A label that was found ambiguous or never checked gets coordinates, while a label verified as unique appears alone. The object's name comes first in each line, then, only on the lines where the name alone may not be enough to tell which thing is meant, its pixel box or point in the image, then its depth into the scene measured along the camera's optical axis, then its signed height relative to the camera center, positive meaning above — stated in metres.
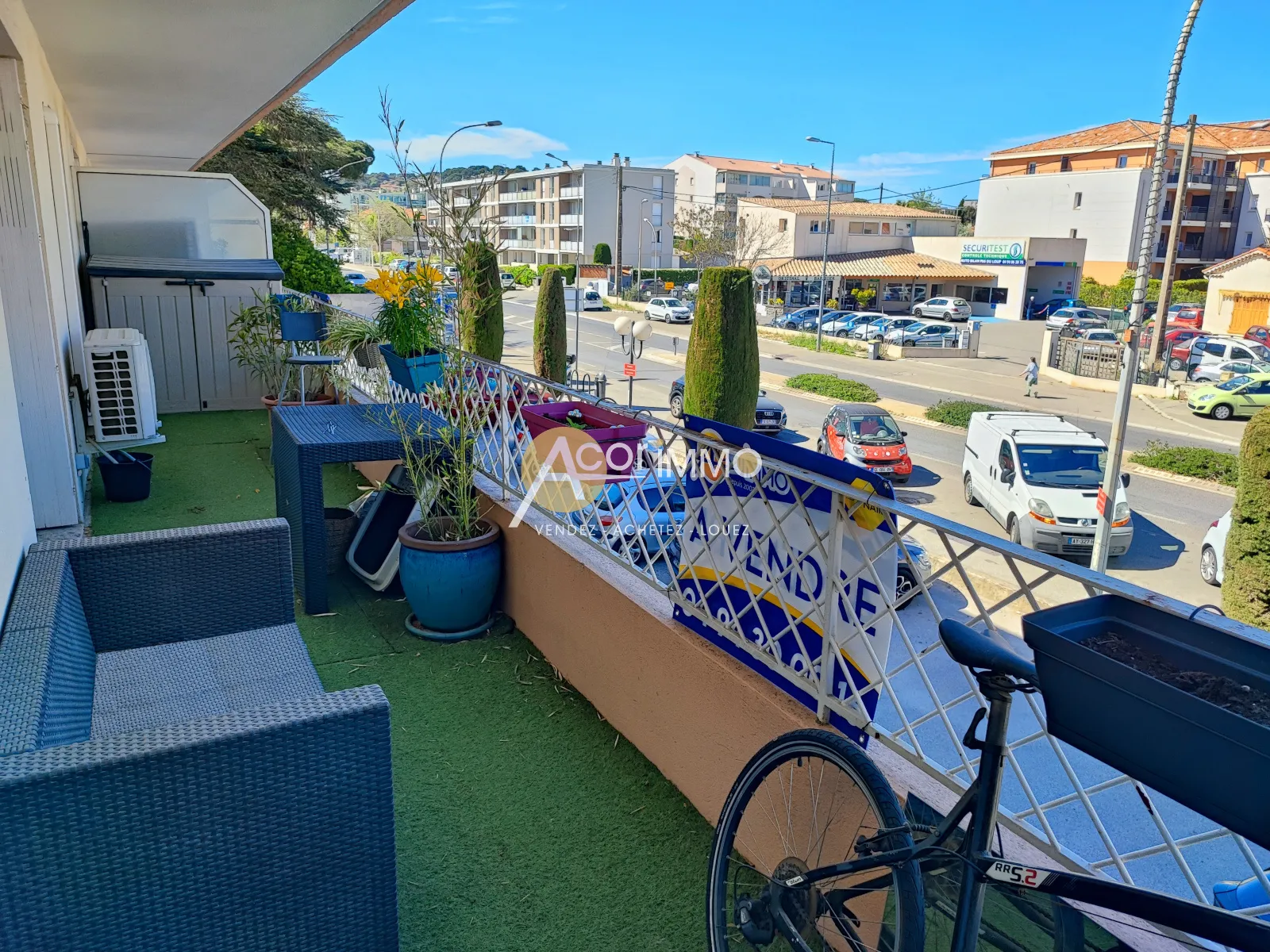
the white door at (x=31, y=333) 3.73 -0.34
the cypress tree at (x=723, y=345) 14.60 -1.21
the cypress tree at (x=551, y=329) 18.39 -1.27
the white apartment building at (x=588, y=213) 61.22 +4.10
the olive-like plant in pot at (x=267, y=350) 7.70 -0.81
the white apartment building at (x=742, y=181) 65.44 +7.20
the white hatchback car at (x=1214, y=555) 11.21 -3.54
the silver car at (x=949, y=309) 42.47 -1.51
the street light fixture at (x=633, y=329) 17.84 -1.22
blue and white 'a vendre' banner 1.96 -0.74
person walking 24.06 -2.61
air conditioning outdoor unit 5.02 -0.74
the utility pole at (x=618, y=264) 45.64 +0.34
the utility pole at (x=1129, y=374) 11.17 -1.20
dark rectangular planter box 0.91 -0.48
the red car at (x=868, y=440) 15.92 -3.01
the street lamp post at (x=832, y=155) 31.39 +4.42
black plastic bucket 5.35 -1.33
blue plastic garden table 3.81 -0.87
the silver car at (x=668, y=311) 41.19 -1.87
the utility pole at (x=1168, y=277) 24.11 +0.15
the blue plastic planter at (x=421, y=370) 4.25 -0.50
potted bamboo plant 3.64 -1.14
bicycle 1.22 -1.04
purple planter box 3.17 -0.58
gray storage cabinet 7.76 -0.48
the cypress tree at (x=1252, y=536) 7.40 -2.16
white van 12.87 -3.09
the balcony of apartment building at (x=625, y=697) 1.84 -1.32
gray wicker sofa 1.42 -0.98
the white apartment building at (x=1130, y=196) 46.50 +4.65
